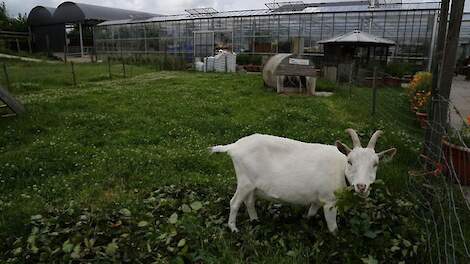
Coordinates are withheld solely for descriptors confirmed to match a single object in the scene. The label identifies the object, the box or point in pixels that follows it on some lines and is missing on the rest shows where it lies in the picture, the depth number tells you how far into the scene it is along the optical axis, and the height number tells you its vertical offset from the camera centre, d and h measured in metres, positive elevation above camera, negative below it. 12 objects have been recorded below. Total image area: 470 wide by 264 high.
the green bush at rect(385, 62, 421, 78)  19.05 -0.72
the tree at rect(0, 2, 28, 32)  44.10 +3.43
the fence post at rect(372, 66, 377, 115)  9.00 -1.00
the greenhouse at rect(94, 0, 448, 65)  21.73 +1.77
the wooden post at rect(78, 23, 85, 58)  39.93 +1.28
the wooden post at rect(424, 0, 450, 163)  4.61 -0.33
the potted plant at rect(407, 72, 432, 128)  8.27 -1.01
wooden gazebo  17.62 +0.11
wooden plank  8.24 -1.20
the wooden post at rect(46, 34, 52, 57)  37.54 +0.21
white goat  3.76 -1.22
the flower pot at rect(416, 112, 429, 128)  7.97 -1.37
